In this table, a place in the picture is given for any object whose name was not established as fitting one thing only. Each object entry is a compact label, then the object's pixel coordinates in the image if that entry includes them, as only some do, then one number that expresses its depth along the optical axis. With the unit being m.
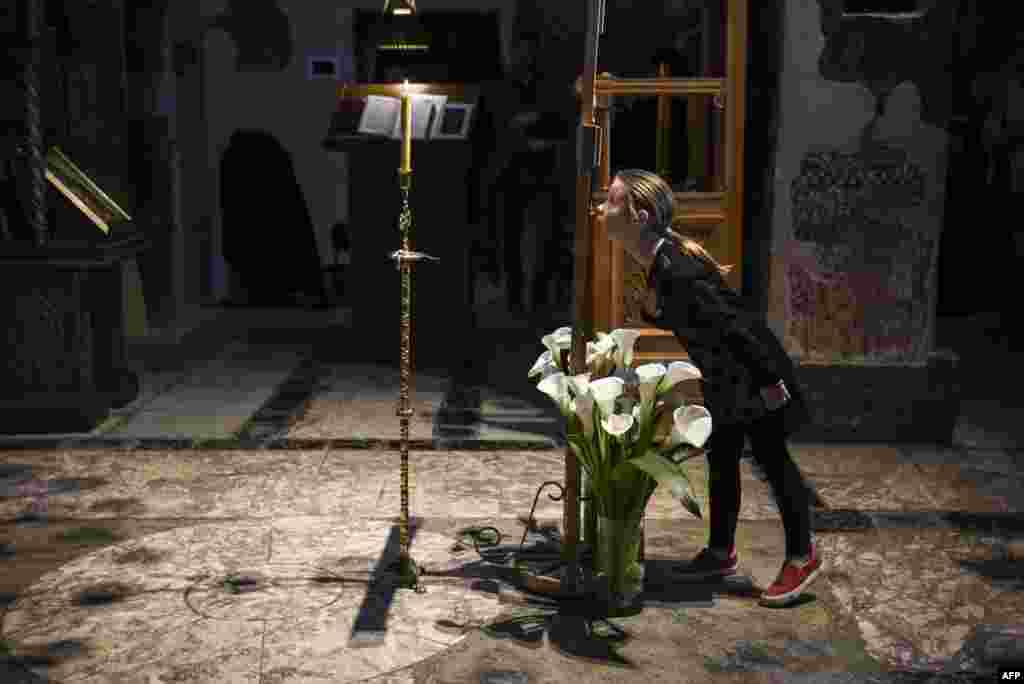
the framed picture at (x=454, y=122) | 8.30
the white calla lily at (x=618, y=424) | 3.79
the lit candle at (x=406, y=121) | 4.13
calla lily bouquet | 3.98
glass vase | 4.04
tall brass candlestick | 4.14
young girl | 4.04
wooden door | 5.70
